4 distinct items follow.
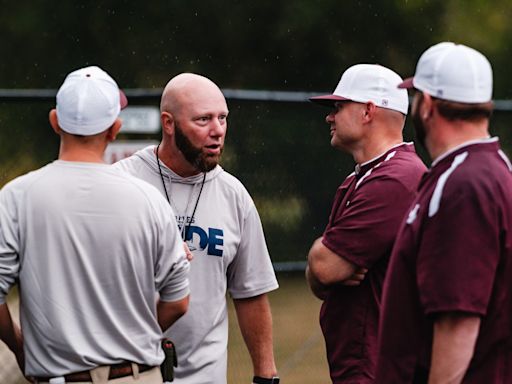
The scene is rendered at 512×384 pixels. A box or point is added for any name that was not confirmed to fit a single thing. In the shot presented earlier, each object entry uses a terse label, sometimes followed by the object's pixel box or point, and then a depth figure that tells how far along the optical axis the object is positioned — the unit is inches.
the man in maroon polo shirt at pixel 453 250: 317.1
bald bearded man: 446.9
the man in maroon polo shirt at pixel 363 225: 416.8
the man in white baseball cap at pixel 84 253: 362.0
